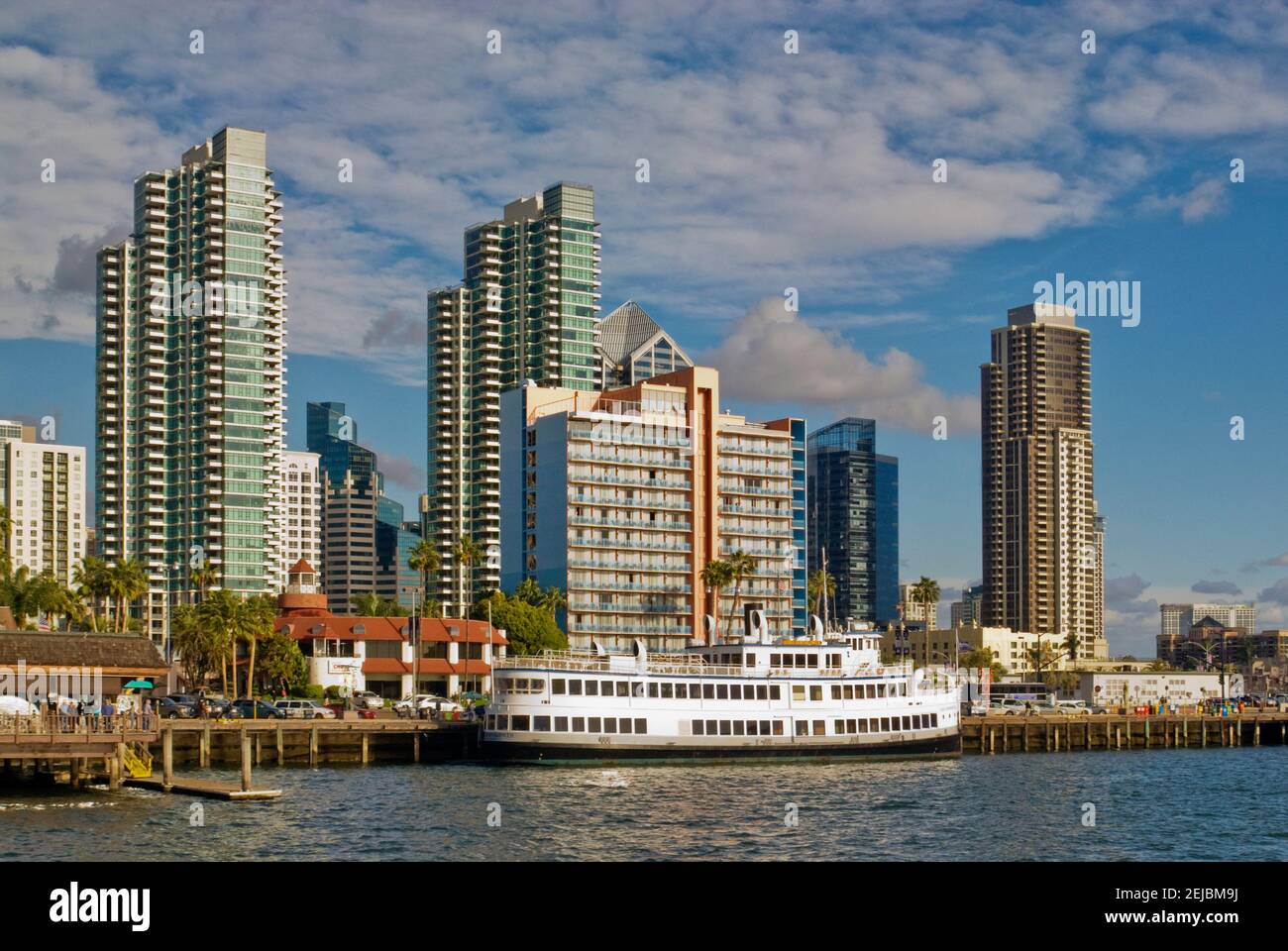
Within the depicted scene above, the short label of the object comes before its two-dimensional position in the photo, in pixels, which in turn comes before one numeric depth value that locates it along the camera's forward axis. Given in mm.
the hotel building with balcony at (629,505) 186500
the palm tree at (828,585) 190562
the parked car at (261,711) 111850
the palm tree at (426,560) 173612
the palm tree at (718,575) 161500
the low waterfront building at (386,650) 151000
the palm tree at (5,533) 146662
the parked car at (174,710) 108375
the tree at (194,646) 142750
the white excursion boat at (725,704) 98250
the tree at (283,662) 145125
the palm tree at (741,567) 163875
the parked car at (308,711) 111500
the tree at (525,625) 166625
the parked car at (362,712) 114800
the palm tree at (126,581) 148250
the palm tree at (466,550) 169750
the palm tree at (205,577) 174125
